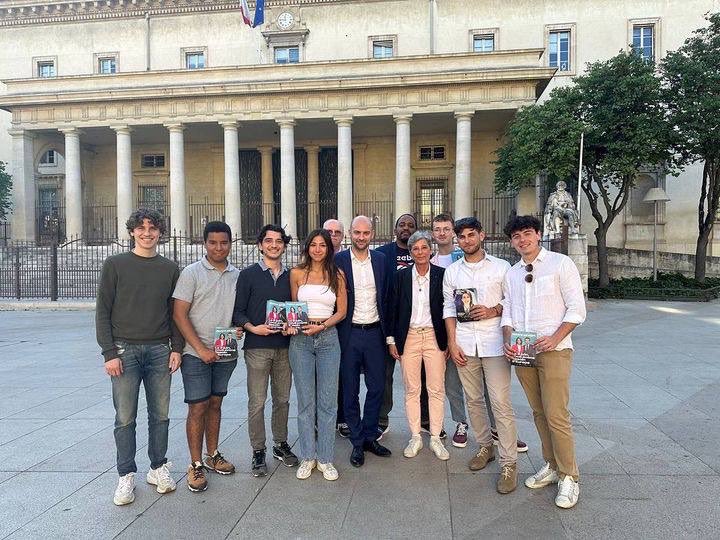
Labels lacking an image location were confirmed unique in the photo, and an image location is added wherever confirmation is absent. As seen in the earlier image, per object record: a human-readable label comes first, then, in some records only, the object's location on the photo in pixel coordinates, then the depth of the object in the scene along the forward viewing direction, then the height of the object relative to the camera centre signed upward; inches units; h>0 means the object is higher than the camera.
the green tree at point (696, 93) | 651.5 +199.6
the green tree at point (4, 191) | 962.7 +100.4
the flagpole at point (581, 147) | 597.0 +115.1
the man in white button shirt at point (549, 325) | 136.9 -24.6
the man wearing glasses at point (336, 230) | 201.6 +4.1
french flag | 858.1 +400.8
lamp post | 887.7 +80.3
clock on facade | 1104.8 +496.6
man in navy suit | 166.7 -32.9
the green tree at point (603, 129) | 661.9 +152.0
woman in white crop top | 155.4 -36.0
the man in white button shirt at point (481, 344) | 150.3 -33.4
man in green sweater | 139.1 -27.6
